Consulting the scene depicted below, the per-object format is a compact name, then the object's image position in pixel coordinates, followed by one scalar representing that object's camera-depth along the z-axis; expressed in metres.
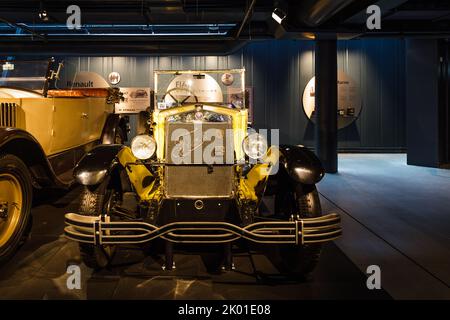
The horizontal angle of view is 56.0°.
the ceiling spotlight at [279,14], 6.09
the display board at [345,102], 10.57
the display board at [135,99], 10.39
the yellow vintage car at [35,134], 3.43
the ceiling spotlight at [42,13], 6.52
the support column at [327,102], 7.95
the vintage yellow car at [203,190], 2.65
